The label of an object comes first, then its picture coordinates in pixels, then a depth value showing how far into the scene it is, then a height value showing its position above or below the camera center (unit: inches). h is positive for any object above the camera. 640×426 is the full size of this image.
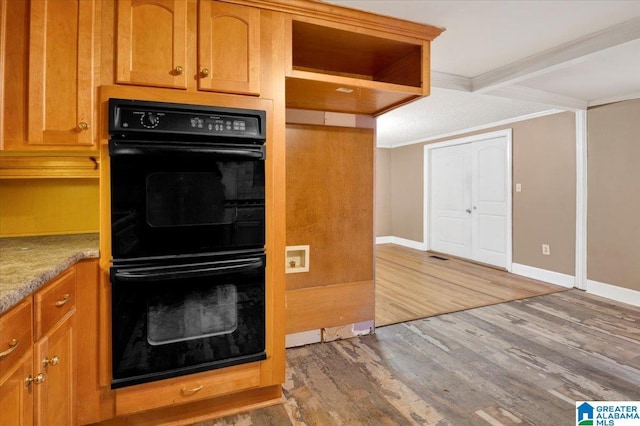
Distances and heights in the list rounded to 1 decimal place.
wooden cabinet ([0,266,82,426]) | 41.3 -20.3
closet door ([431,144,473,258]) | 232.7 +8.7
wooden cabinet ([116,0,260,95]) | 62.6 +31.7
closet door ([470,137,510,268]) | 203.8 +6.9
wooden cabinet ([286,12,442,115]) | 77.4 +41.6
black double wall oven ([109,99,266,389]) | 61.5 -4.8
